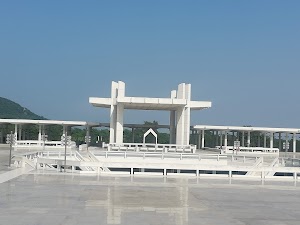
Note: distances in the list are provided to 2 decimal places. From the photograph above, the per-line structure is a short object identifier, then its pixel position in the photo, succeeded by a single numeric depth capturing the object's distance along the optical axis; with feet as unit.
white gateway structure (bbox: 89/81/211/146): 156.04
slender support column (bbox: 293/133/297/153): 216.88
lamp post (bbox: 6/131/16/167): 87.06
